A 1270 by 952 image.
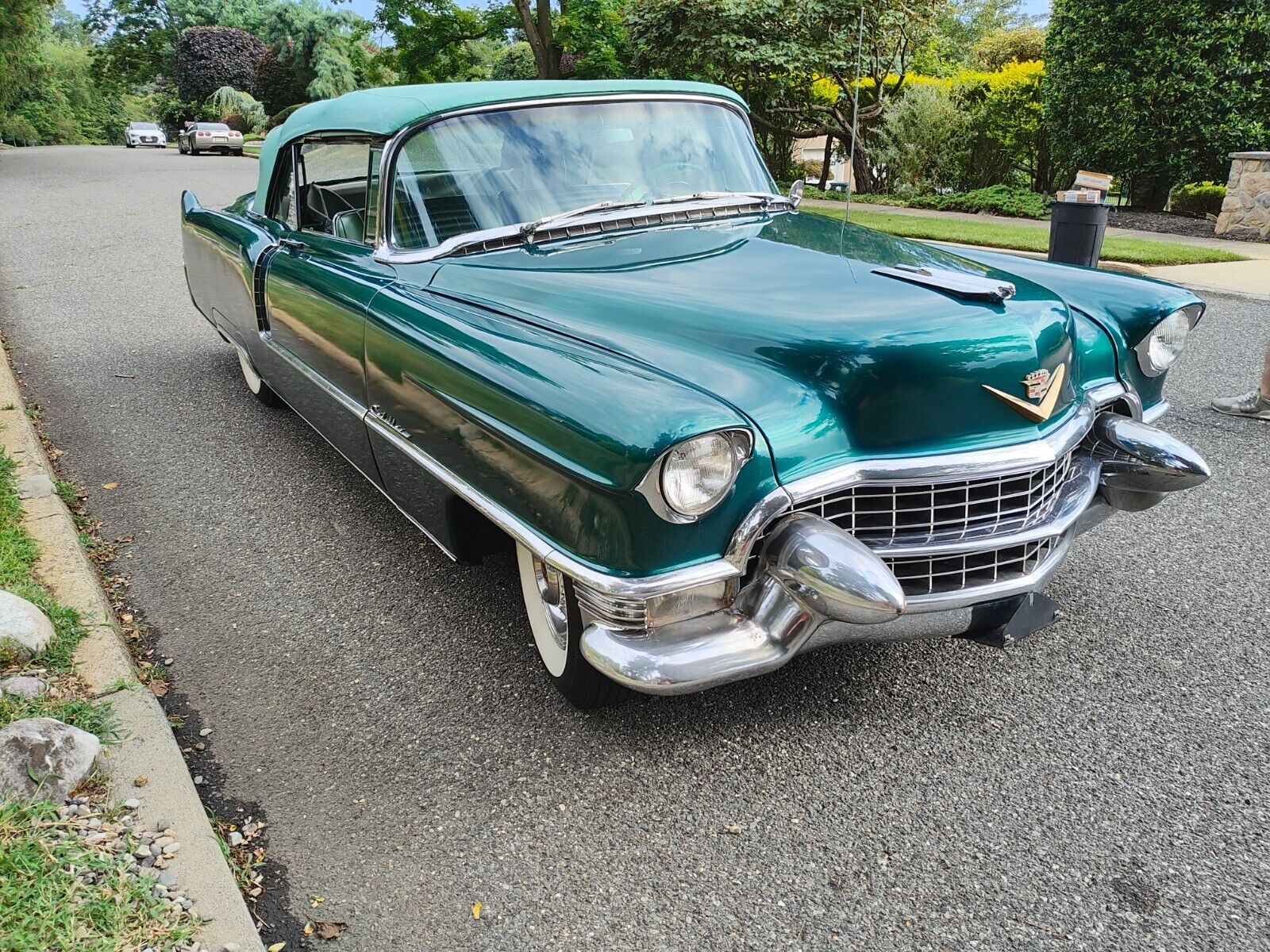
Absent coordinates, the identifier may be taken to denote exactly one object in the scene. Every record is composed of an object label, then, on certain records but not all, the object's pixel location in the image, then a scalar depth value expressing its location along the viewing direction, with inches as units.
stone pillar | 411.2
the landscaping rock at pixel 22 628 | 104.3
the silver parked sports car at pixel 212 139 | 1190.9
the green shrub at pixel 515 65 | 1299.2
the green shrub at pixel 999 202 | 492.1
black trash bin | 273.4
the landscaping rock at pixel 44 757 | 84.5
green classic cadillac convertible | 84.8
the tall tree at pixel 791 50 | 565.0
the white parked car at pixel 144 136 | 1567.4
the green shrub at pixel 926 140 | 559.2
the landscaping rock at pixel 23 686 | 97.5
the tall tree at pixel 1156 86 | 434.6
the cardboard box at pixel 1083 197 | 271.6
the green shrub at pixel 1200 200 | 502.0
